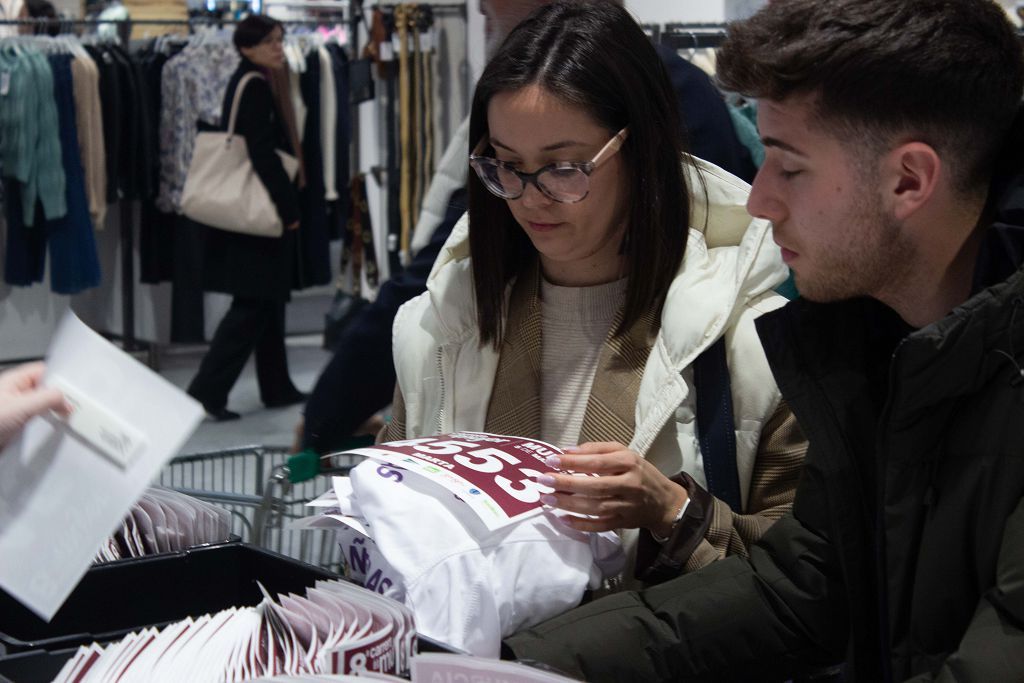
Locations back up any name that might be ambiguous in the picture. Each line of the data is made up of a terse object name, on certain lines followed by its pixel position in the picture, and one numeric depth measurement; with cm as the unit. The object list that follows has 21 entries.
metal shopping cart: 215
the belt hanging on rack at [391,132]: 679
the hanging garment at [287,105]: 665
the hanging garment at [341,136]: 739
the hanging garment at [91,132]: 696
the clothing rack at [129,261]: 772
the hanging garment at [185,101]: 678
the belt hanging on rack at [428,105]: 681
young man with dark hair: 128
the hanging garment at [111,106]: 709
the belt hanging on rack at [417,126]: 680
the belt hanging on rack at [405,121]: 676
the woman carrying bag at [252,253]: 633
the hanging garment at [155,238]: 735
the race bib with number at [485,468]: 144
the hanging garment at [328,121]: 732
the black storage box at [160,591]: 139
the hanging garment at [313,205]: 714
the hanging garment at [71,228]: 689
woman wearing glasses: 174
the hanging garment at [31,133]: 670
